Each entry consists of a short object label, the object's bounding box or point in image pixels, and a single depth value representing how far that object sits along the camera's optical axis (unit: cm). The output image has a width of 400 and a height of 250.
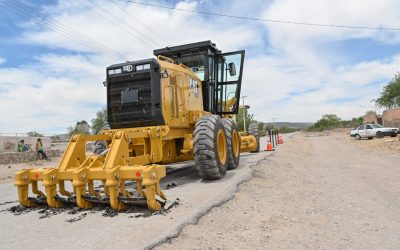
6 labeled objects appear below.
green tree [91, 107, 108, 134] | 6816
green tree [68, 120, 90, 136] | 7094
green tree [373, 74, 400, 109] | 5850
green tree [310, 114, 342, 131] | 8080
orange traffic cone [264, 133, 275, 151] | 1793
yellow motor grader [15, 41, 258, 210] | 571
